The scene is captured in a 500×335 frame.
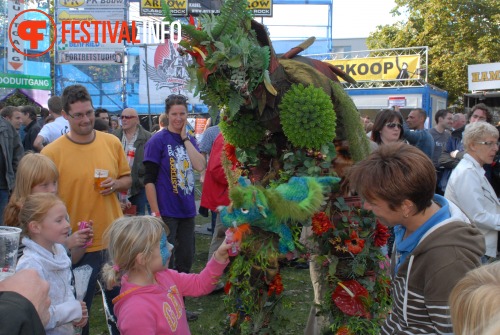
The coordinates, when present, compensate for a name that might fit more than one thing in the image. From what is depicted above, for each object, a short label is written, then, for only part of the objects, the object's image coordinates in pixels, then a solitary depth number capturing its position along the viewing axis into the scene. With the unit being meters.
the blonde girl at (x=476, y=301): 1.04
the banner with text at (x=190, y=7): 15.88
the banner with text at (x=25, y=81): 11.66
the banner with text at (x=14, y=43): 12.00
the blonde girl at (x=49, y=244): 2.58
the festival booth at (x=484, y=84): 16.44
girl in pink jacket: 2.31
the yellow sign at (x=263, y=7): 16.67
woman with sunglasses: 4.96
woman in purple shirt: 4.44
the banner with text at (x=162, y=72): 14.14
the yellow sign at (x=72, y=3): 14.75
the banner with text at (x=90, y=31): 13.62
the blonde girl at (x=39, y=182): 2.94
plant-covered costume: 2.62
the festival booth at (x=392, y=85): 16.70
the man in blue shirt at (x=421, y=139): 5.62
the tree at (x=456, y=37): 21.53
